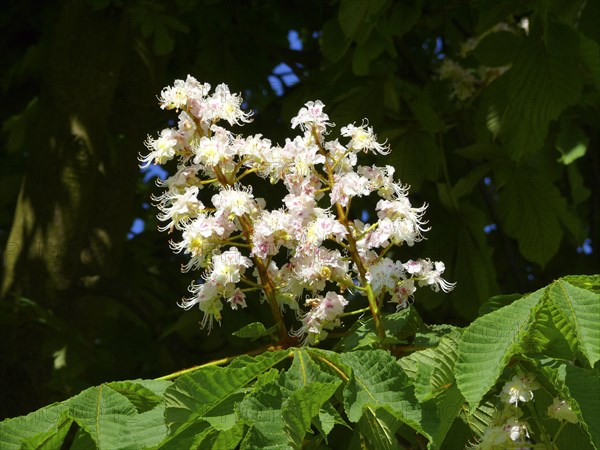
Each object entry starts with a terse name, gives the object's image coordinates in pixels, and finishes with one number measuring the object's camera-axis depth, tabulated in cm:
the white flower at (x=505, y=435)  128
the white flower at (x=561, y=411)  125
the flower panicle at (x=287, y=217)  141
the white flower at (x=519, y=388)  124
